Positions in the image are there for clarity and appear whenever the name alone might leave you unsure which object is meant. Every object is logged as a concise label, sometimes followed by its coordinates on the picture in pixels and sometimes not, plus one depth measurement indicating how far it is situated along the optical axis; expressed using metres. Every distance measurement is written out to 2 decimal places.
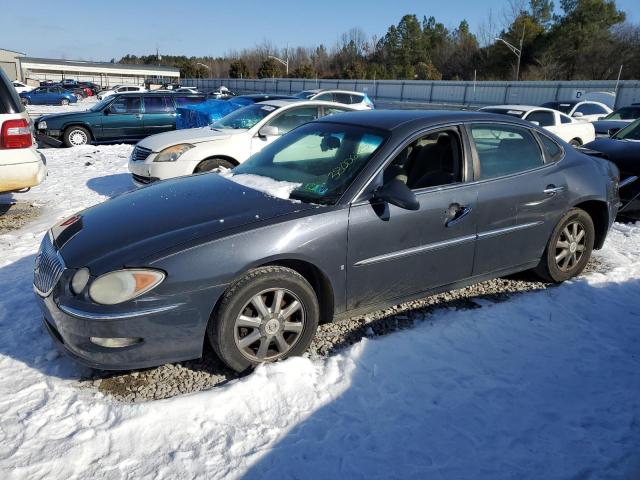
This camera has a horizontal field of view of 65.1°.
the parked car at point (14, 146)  5.79
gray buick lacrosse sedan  2.80
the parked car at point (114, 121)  13.02
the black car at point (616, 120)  13.92
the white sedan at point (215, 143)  7.23
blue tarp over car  11.62
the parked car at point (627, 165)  6.62
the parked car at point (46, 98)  34.03
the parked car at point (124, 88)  38.22
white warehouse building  75.88
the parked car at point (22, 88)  38.00
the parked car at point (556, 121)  11.84
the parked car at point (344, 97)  16.83
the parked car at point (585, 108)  15.03
